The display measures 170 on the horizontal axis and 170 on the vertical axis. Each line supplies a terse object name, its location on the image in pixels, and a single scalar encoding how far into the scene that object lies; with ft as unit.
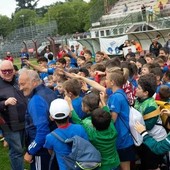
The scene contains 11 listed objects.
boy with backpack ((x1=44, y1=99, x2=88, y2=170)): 8.02
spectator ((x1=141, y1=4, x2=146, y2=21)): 64.61
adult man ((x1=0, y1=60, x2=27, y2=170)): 11.41
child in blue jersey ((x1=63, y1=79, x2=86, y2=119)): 9.92
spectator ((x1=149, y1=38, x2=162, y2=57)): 29.69
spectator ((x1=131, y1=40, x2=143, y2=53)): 30.96
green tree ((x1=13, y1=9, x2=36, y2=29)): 248.17
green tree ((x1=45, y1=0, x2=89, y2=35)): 196.36
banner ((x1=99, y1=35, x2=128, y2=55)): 44.04
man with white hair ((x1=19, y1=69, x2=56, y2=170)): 8.78
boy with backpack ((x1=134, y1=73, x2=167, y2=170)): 9.36
